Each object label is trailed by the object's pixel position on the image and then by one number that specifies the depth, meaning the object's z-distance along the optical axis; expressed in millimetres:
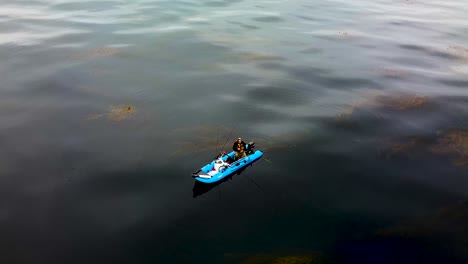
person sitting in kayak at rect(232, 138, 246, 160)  27484
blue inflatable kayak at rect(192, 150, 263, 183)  25277
